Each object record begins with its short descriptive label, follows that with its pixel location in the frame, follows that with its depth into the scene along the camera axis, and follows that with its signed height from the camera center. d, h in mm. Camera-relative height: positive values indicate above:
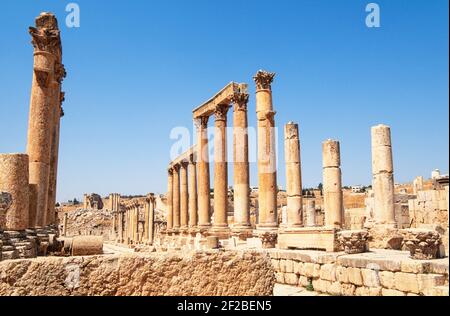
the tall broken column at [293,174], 19625 +2133
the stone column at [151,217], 44228 +514
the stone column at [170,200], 38656 +1981
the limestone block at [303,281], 11181 -1579
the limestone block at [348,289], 9453 -1527
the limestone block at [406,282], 7862 -1165
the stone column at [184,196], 34094 +2088
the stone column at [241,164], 20531 +2738
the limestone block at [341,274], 9781 -1232
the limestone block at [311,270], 10802 -1255
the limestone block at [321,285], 10422 -1578
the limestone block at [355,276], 9286 -1221
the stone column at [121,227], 59844 -652
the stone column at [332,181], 18859 +1722
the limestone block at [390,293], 8154 -1394
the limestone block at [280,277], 12319 -1614
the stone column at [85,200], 90475 +4765
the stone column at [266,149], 19359 +3297
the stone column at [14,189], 10984 +882
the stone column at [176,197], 36156 +2129
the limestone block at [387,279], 8406 -1170
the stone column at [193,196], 30984 +1844
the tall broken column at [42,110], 14250 +3758
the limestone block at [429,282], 7462 -1103
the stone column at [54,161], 17922 +2748
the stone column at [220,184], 22125 +1914
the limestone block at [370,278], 8820 -1193
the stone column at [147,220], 45353 +216
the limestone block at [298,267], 11453 -1246
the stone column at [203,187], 24750 +1975
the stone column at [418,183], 36719 +3080
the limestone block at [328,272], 10188 -1239
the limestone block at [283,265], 12297 -1263
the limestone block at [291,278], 11711 -1583
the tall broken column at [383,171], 16703 +1876
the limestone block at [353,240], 11133 -525
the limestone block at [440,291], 6966 -1171
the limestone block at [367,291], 8711 -1468
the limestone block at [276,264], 12555 -1264
